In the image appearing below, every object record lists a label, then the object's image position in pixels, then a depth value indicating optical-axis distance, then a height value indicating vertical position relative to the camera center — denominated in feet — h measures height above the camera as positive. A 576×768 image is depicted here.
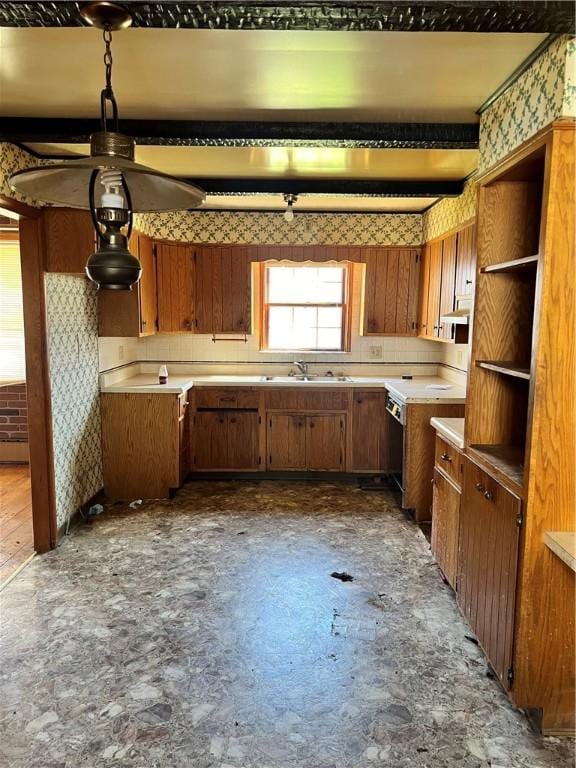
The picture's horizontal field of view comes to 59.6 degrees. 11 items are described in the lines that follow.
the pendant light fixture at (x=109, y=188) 4.01 +1.18
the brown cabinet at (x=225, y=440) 15.29 -3.54
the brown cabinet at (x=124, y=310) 13.37 +0.32
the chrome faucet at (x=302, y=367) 16.52 -1.40
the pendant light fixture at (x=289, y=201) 12.17 +3.01
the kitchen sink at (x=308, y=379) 15.13 -1.70
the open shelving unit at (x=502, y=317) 7.47 +0.14
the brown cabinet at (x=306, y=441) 15.28 -3.55
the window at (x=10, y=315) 16.33 +0.20
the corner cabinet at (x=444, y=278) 11.77 +1.23
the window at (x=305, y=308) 16.94 +0.55
